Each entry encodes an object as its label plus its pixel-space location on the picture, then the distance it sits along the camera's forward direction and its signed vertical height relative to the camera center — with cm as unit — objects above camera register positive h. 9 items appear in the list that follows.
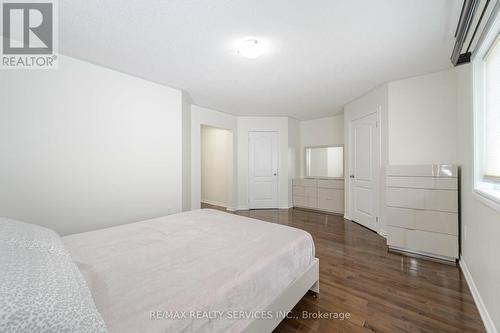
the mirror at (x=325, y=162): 485 +10
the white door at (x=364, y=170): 327 -8
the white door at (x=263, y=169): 504 -8
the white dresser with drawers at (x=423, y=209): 222 -53
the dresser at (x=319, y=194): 454 -69
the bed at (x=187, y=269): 83 -57
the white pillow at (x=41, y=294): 46 -35
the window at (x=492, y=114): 147 +40
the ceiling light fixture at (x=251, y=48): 195 +120
